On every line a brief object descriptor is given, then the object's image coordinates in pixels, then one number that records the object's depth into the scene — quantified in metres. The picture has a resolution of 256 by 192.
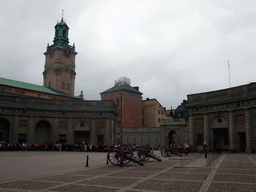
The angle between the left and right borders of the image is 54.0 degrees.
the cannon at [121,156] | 17.24
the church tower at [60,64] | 74.50
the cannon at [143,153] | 20.68
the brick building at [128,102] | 69.38
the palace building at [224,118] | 30.67
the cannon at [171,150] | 27.08
